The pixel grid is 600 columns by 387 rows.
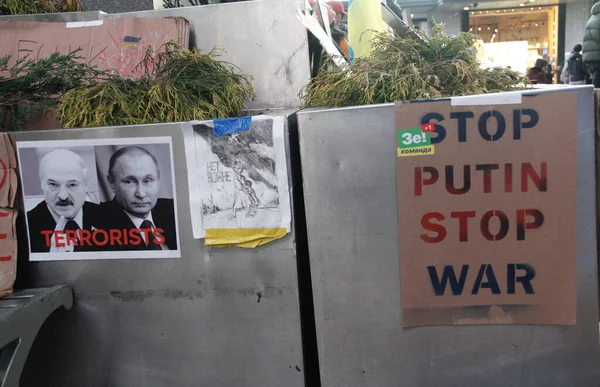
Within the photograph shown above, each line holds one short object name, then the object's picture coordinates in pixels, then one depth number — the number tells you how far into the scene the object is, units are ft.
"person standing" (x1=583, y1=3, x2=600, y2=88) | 26.96
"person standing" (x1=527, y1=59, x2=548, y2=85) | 38.34
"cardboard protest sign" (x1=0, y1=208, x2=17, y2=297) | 9.00
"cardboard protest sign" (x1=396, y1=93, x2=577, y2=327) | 7.98
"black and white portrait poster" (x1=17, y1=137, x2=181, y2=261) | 8.75
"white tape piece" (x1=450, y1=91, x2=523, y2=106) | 7.91
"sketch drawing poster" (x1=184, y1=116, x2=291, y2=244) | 8.50
